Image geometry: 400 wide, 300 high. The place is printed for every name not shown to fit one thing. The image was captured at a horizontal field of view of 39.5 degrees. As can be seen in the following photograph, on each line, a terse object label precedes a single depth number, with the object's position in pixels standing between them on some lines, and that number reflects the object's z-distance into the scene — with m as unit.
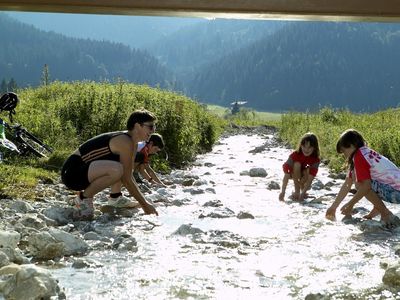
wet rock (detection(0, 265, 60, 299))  3.36
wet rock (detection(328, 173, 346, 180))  11.45
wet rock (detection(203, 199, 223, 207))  7.89
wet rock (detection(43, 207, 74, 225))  6.02
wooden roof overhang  3.04
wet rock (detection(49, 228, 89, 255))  4.67
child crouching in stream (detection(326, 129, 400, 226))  6.26
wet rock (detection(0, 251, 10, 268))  3.90
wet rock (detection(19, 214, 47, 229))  5.42
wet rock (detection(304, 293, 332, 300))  3.54
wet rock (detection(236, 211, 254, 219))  6.90
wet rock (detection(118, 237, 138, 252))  4.95
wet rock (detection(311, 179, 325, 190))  9.95
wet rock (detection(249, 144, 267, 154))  19.62
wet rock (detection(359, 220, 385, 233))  6.06
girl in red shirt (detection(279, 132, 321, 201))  8.80
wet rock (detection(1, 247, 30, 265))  4.13
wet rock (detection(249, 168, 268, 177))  12.38
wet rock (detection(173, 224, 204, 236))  5.71
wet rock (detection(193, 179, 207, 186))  10.26
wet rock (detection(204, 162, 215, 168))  14.31
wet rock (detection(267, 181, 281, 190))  10.20
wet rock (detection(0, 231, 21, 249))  4.26
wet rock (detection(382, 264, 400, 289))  3.80
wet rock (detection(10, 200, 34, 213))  6.26
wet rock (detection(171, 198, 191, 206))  7.86
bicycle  9.79
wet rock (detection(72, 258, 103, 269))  4.27
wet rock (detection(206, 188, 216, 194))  9.45
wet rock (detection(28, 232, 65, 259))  4.50
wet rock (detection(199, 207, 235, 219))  6.99
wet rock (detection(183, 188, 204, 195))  9.16
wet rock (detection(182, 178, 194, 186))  10.12
